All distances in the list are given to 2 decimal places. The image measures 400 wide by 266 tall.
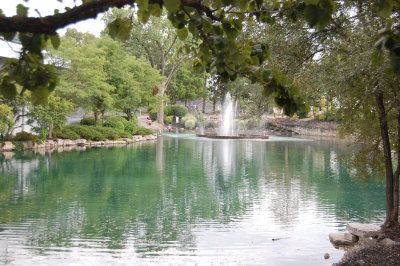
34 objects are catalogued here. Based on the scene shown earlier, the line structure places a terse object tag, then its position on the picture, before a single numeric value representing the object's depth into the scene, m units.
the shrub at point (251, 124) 43.91
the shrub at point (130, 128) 32.31
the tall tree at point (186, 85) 53.41
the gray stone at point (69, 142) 25.61
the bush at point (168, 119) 50.99
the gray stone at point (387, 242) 6.21
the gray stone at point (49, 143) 23.97
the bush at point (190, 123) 49.26
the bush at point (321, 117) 43.58
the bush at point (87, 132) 27.22
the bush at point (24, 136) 22.88
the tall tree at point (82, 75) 25.02
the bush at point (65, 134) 25.73
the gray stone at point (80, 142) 26.40
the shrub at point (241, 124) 42.53
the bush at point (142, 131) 33.16
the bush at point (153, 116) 50.59
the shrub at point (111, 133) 28.41
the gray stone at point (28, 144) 22.70
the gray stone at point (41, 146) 23.37
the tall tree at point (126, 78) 30.55
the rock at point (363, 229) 7.12
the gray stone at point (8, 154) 19.14
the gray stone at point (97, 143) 26.95
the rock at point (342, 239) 7.40
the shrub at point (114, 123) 31.00
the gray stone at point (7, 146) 21.41
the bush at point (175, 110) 52.38
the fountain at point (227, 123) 39.31
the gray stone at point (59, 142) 24.94
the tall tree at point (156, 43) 40.50
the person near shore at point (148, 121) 45.06
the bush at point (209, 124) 47.20
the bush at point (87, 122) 30.66
